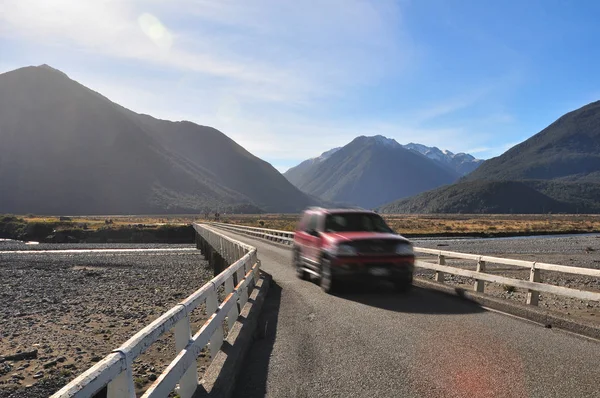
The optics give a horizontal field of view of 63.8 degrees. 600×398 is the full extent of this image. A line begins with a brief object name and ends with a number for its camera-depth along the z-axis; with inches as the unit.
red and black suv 412.2
